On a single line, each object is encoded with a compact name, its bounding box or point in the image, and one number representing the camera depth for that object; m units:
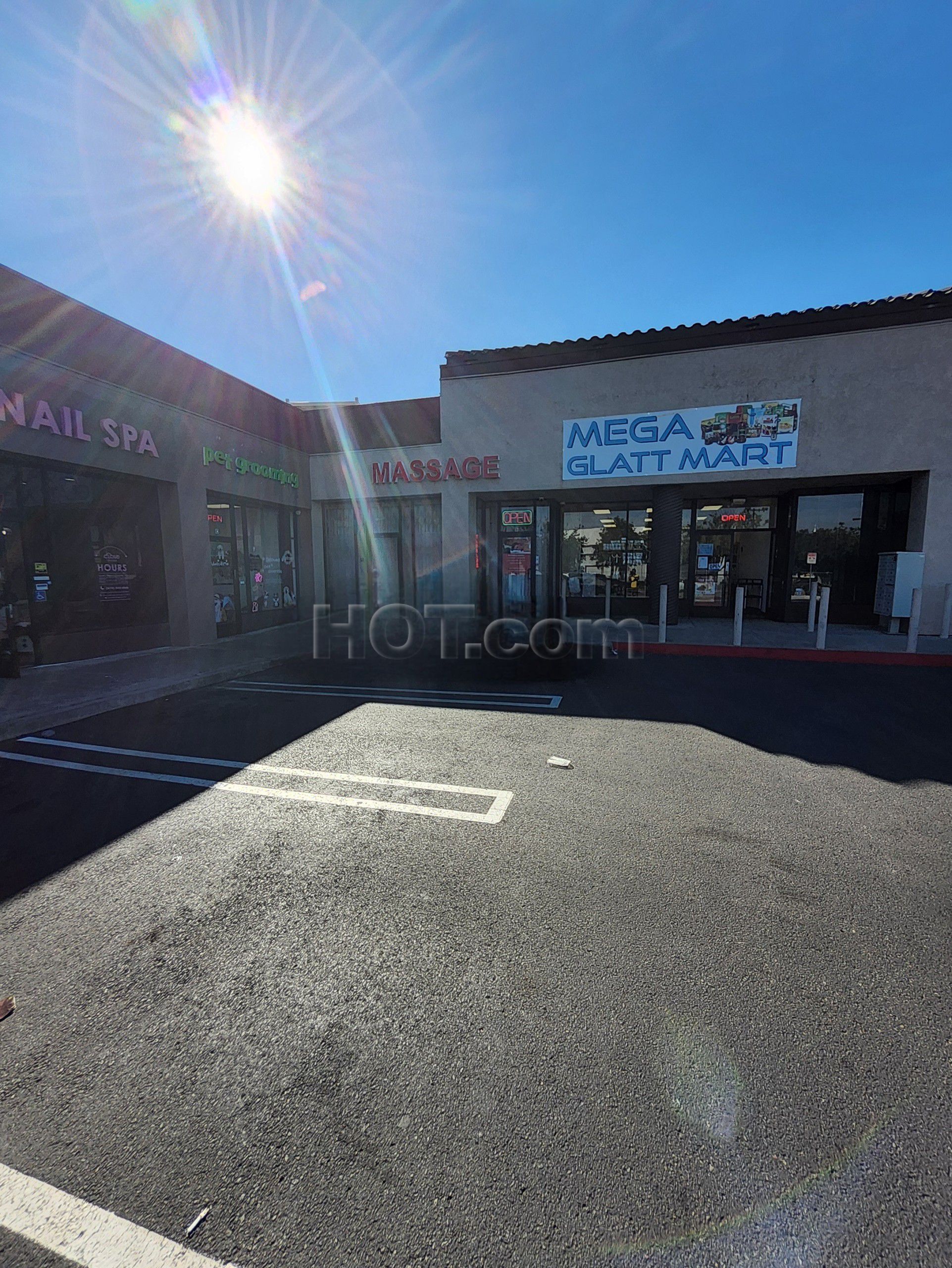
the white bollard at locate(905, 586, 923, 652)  10.16
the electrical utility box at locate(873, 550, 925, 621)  12.12
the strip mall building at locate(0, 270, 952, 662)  9.65
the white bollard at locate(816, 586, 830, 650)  10.26
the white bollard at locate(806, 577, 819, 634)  13.31
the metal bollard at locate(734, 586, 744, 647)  10.98
